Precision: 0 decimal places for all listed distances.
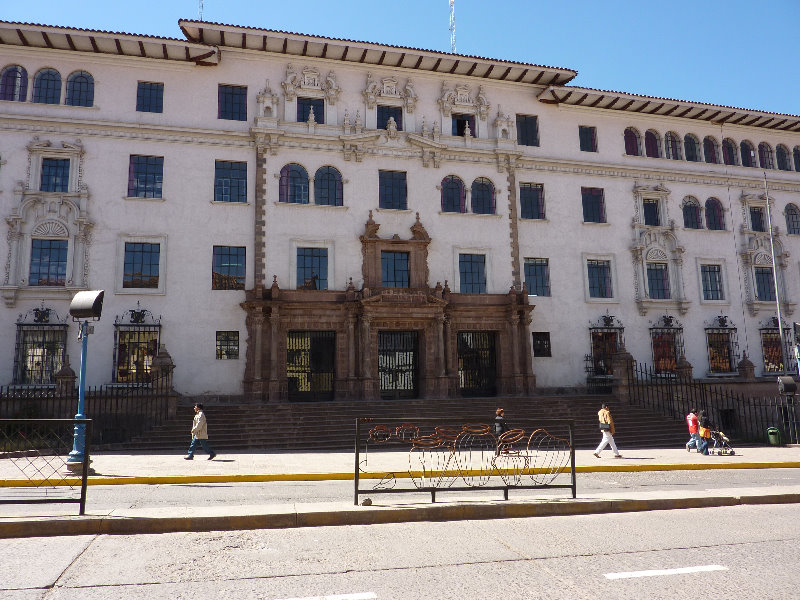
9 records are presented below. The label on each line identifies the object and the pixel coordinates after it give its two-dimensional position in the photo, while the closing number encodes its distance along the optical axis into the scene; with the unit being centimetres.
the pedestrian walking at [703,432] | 1772
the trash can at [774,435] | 2072
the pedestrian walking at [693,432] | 1855
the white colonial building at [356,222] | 2277
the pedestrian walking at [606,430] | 1659
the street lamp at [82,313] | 1227
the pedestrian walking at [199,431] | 1559
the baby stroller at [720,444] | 1817
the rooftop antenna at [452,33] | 2975
